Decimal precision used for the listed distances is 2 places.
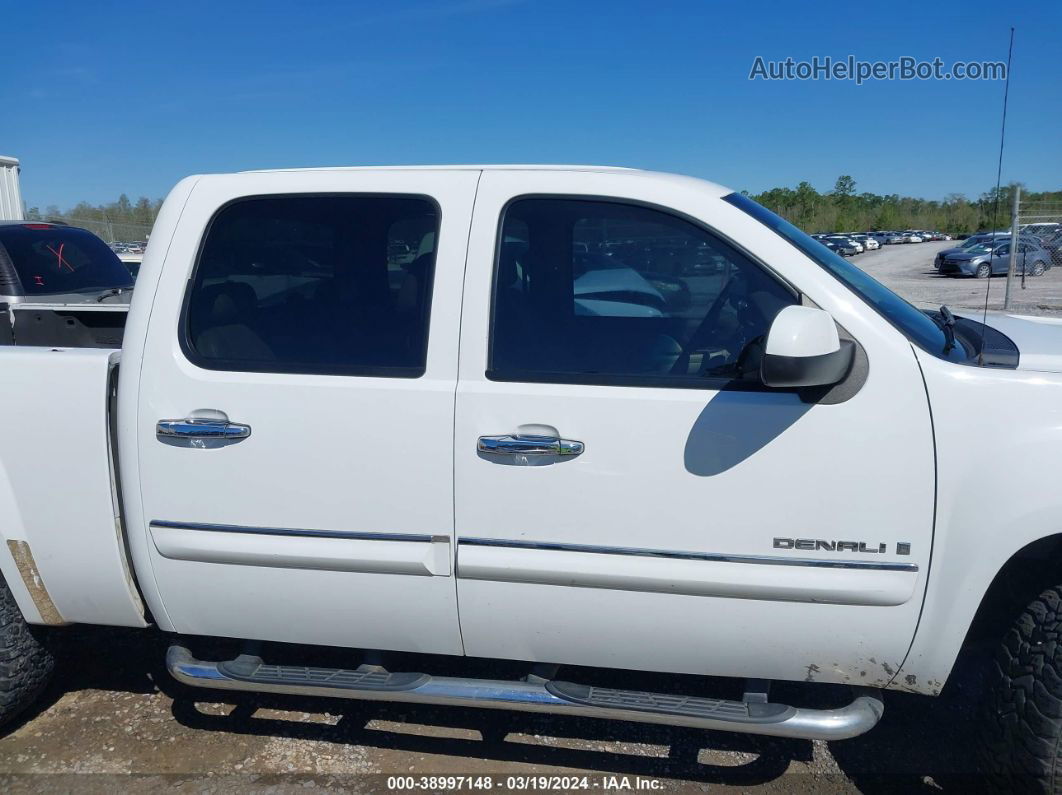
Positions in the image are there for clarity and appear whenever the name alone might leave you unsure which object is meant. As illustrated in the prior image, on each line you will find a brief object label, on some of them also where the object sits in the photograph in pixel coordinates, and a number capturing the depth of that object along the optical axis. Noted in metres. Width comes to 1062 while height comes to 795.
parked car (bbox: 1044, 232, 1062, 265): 18.83
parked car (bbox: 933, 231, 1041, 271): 28.48
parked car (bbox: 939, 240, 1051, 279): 27.47
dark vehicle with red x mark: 7.01
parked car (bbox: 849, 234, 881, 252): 58.85
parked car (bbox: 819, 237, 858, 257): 44.94
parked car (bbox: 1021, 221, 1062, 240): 17.59
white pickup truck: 2.30
